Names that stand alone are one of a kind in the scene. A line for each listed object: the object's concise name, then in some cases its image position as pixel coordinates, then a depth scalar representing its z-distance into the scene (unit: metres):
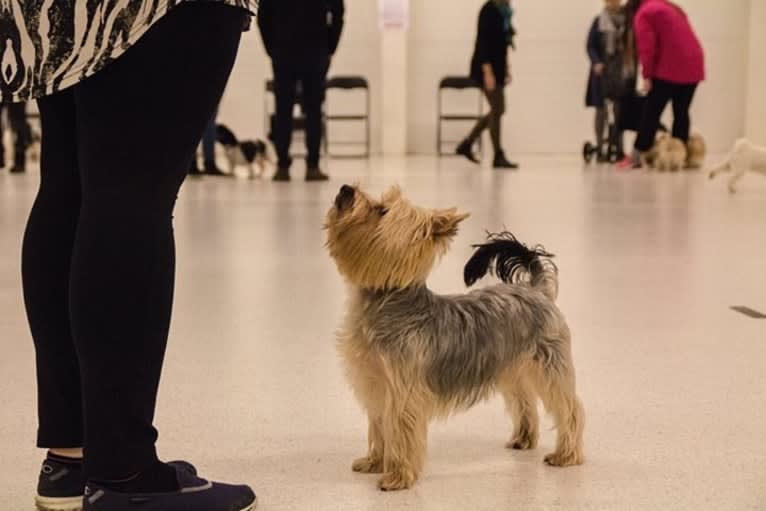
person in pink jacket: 9.90
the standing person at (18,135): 10.32
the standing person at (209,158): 9.91
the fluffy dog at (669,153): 10.57
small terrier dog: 1.90
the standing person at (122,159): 1.50
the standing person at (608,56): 11.36
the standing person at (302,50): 8.59
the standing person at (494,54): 10.41
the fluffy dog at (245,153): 10.25
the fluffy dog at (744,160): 8.56
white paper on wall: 14.18
